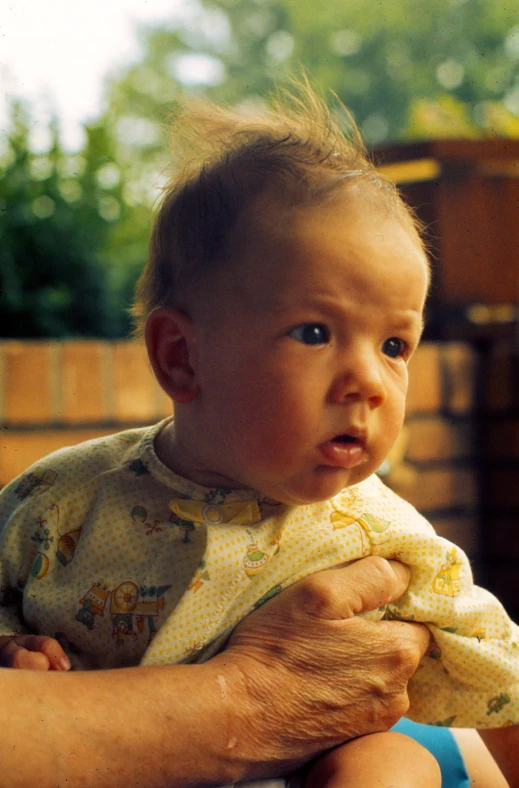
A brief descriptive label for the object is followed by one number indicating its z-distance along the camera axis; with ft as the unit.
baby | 2.64
